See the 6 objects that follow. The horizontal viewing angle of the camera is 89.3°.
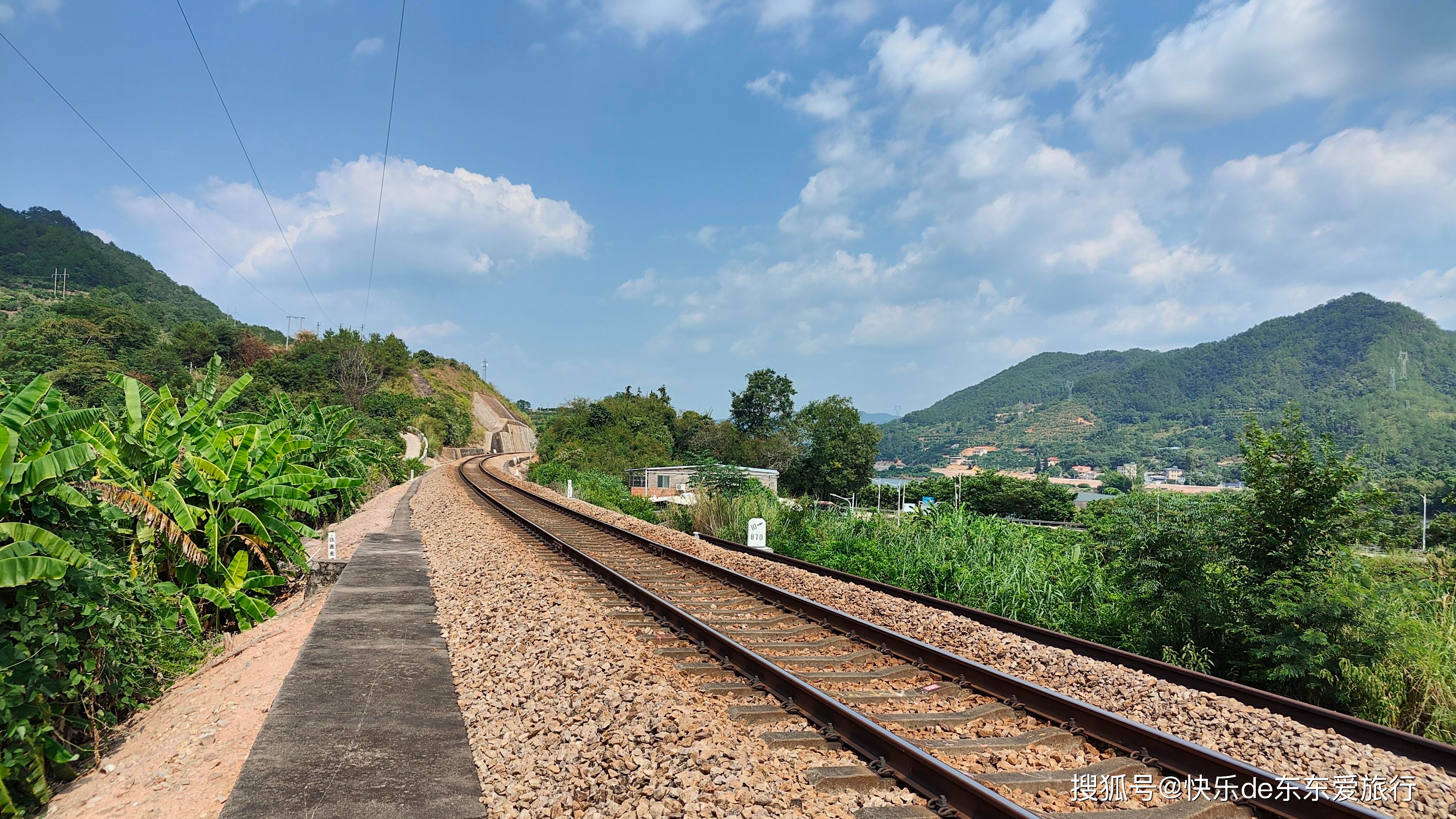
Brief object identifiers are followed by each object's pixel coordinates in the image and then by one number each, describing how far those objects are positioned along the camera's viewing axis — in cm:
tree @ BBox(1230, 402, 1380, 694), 576
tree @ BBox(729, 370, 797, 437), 7962
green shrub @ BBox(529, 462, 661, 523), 2564
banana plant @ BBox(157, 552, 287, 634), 895
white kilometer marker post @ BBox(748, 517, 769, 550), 1321
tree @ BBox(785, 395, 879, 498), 6575
